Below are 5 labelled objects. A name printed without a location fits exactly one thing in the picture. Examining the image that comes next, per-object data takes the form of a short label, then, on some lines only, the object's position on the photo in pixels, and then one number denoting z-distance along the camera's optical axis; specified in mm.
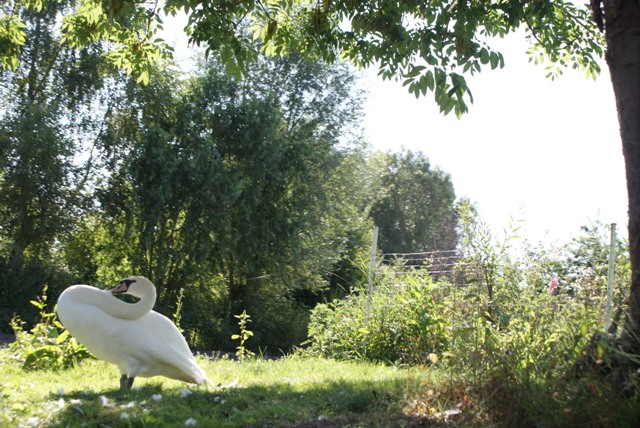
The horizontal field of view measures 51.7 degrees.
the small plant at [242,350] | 9144
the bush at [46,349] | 7477
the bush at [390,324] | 9008
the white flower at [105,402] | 4902
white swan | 6008
